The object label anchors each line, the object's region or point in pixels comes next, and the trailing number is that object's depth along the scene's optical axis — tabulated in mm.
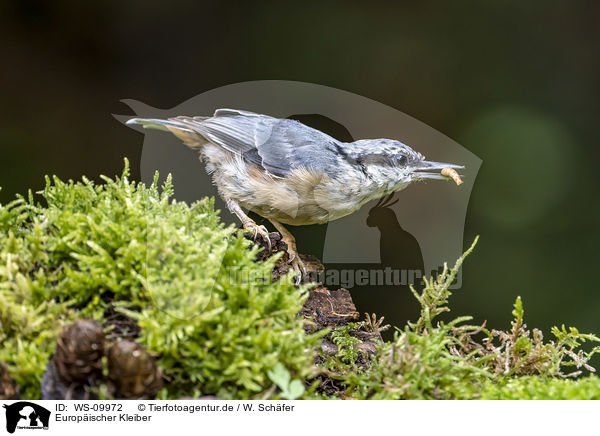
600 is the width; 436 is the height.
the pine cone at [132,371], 3241
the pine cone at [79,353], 3256
